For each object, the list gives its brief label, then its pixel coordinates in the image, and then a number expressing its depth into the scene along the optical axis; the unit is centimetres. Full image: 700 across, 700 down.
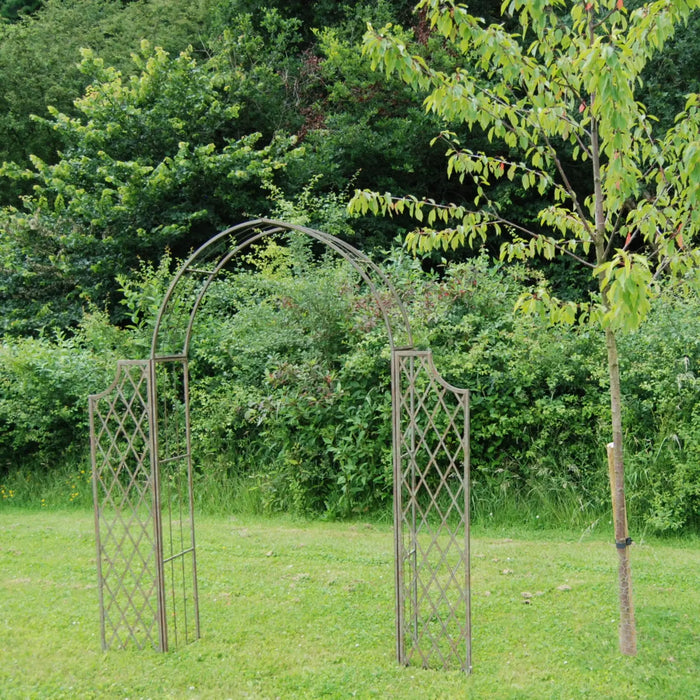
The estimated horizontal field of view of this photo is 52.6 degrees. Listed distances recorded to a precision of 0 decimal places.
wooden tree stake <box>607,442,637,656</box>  370
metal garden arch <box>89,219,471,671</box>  370
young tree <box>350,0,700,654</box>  317
